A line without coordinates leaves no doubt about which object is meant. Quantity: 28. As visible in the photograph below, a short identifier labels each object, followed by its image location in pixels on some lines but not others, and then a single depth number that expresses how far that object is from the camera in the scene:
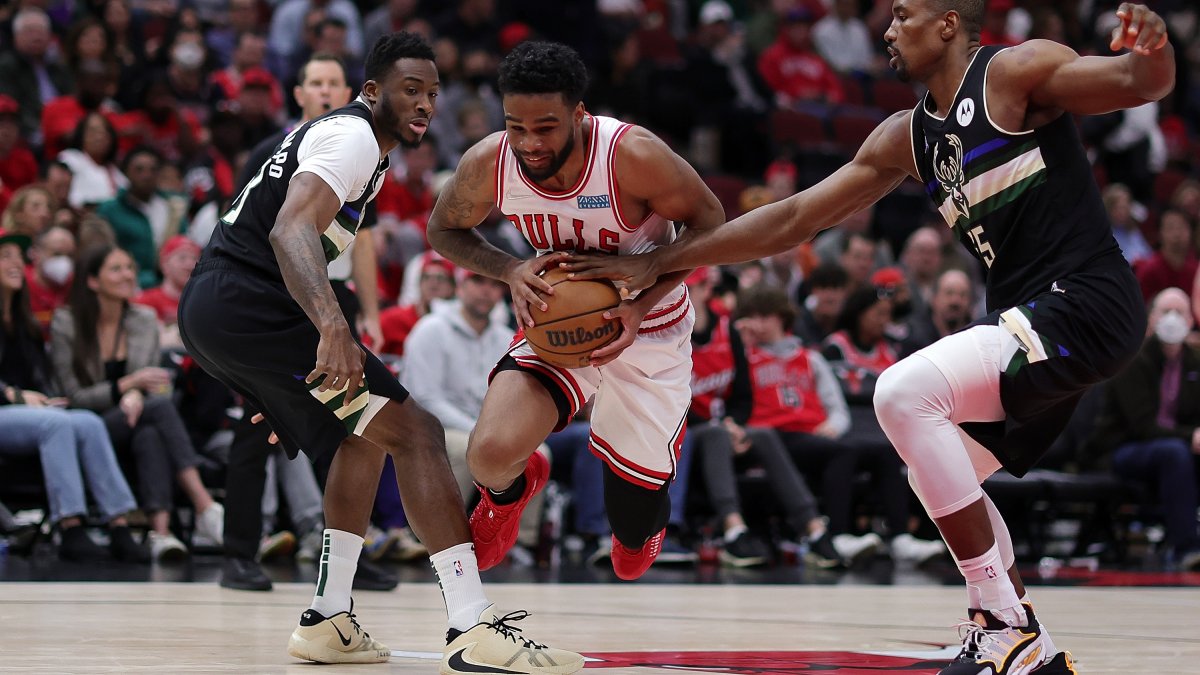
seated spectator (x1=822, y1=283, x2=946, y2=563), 17.77
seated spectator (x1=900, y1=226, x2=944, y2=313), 21.34
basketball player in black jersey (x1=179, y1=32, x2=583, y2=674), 7.66
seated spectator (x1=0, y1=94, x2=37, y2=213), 19.12
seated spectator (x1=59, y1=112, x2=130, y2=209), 19.39
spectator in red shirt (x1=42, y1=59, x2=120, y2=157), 20.17
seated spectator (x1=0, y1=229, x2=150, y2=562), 14.55
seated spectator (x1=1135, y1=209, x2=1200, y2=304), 21.89
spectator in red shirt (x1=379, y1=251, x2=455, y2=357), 17.70
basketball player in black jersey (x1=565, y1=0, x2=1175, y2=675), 7.36
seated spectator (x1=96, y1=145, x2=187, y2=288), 18.48
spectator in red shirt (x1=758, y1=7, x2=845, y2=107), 29.28
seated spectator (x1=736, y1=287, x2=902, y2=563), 17.53
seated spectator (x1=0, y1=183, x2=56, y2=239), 16.91
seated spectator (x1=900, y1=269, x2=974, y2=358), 18.86
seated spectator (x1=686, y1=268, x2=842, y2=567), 16.67
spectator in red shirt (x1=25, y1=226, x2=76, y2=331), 16.48
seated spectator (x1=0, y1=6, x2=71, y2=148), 20.95
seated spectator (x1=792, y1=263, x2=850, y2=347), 19.34
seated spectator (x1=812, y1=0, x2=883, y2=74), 31.14
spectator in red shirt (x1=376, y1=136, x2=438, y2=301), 20.12
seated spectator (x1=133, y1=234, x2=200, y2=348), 16.80
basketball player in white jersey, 8.46
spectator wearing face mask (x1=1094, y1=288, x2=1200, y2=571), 17.87
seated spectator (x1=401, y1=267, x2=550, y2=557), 16.36
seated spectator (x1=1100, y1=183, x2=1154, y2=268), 24.73
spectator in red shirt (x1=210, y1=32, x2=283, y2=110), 22.52
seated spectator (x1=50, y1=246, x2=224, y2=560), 15.21
